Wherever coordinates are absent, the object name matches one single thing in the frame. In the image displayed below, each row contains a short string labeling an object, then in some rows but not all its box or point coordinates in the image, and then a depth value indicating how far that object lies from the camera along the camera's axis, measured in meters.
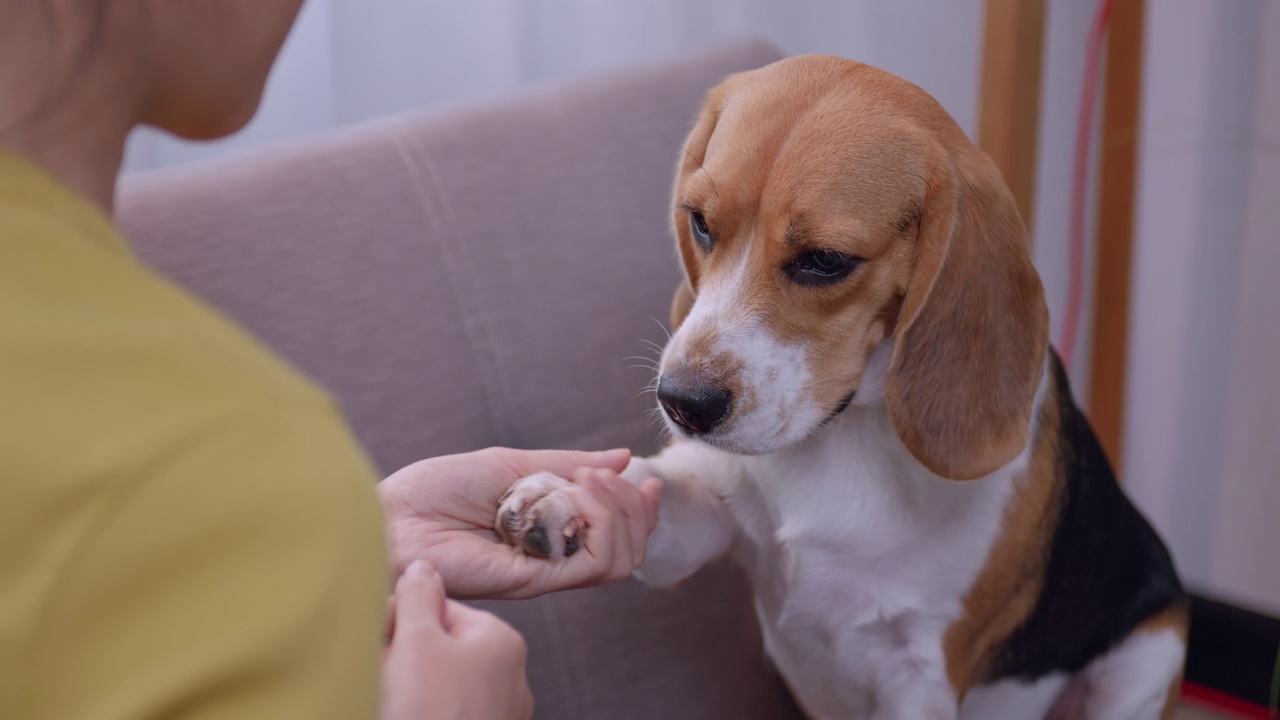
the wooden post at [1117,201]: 1.93
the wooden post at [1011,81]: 1.38
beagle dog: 1.09
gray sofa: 1.31
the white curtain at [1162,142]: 1.96
